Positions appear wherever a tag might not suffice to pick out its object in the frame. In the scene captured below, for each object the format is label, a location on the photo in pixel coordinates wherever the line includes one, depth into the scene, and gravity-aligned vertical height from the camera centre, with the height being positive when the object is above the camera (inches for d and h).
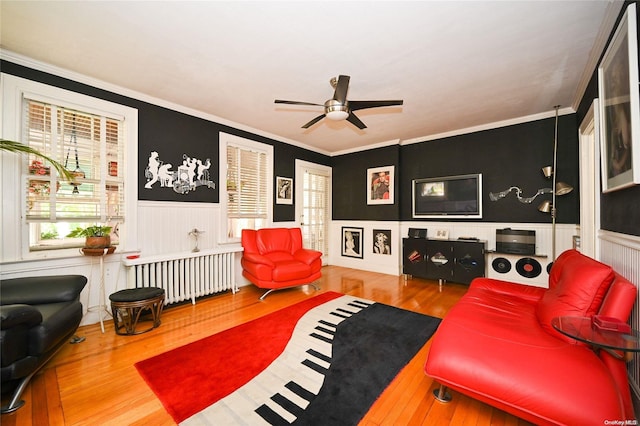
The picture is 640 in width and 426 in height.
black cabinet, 162.6 -31.4
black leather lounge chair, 61.9 -30.8
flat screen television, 175.8 +12.3
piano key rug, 63.7 -50.1
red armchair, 144.9 -29.1
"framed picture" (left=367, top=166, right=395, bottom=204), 210.2 +24.6
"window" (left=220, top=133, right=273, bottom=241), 166.9 +20.8
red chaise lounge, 47.3 -32.0
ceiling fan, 99.5 +45.0
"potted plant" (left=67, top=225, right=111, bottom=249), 104.1 -9.7
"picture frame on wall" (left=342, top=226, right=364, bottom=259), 227.6 -26.1
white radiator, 120.3 -31.8
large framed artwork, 62.1 +29.6
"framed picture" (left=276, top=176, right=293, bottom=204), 196.5 +18.5
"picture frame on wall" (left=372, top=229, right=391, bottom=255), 210.1 -23.4
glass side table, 45.1 -23.9
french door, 214.8 +9.1
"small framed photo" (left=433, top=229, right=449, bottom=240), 184.8 -15.5
